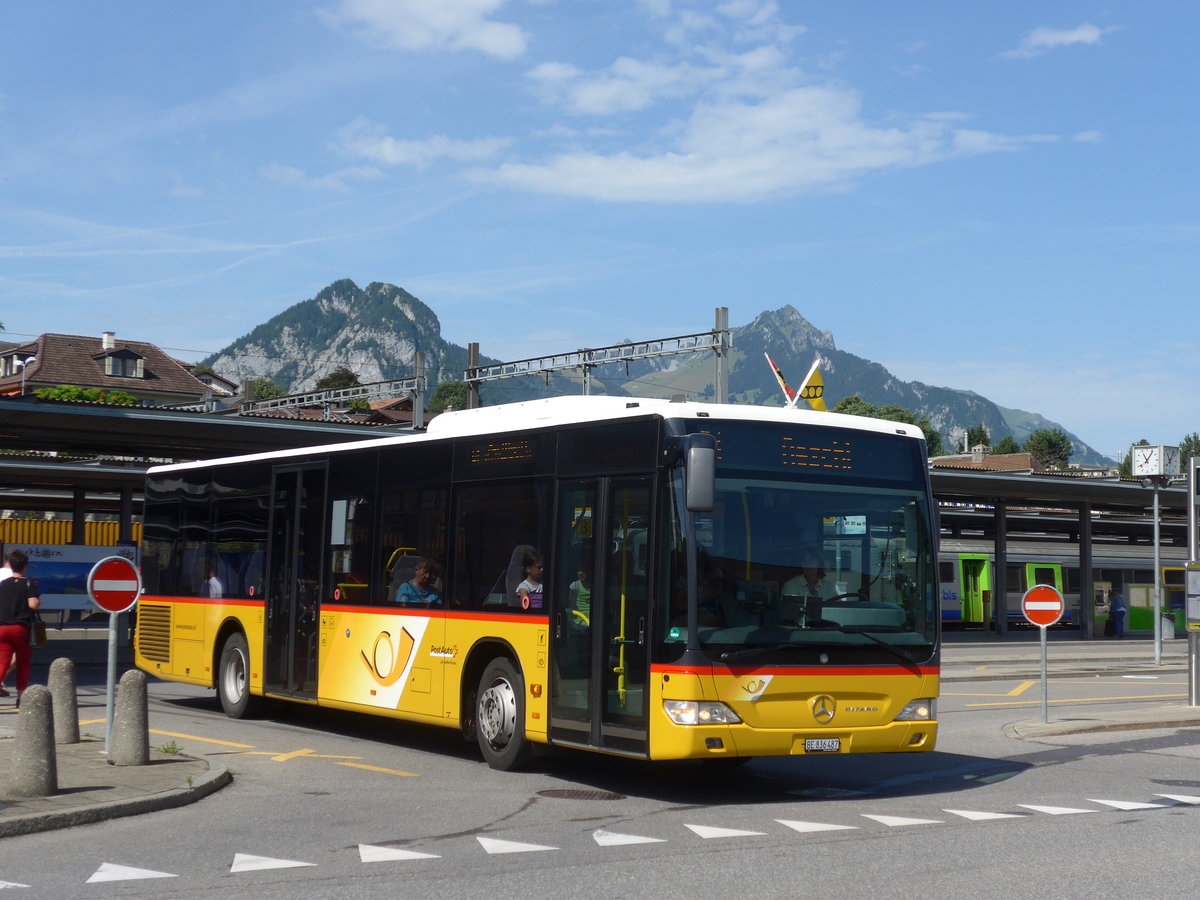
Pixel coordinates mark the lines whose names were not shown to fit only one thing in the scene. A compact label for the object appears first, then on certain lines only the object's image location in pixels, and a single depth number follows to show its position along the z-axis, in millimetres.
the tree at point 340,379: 115331
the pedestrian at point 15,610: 16078
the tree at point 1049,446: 171125
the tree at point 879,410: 137162
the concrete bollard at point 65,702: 12727
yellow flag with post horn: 32375
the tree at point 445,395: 168625
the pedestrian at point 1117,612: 55062
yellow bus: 10797
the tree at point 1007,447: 170375
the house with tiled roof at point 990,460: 100375
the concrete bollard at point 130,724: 11750
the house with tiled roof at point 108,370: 106000
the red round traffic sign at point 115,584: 12400
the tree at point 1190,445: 149875
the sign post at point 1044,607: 17750
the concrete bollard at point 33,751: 9992
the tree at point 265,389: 160000
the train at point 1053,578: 55938
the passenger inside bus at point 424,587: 13625
